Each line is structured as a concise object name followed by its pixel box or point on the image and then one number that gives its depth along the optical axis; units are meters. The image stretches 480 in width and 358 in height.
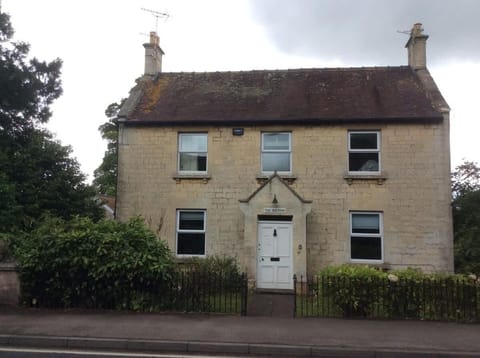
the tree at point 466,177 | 16.03
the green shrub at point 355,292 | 8.93
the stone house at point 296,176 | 13.62
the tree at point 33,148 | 18.70
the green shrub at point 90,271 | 9.33
